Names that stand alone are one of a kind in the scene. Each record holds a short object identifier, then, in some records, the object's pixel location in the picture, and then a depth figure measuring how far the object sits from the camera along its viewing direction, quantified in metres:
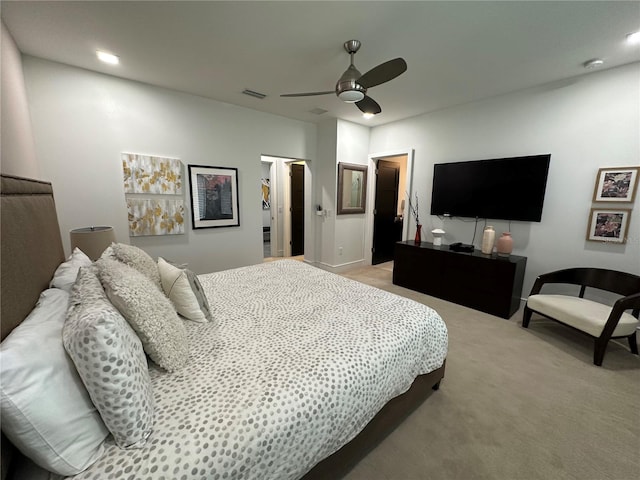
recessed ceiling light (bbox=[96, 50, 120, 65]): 2.40
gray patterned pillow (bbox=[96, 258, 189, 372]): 1.01
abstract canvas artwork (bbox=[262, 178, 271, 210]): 7.14
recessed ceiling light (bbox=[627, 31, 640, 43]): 2.04
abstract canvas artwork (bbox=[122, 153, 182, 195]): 3.03
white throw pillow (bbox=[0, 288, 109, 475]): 0.63
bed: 0.81
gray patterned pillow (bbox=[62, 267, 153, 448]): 0.75
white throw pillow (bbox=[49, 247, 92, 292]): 1.26
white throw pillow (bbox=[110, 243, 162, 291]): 1.44
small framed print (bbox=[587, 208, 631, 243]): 2.60
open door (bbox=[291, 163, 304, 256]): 5.31
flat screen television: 3.04
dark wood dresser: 2.93
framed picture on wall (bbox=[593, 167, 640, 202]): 2.54
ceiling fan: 2.02
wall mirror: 4.56
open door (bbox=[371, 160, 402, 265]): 5.08
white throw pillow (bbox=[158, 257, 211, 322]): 1.46
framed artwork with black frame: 3.51
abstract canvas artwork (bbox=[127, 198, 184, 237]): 3.11
